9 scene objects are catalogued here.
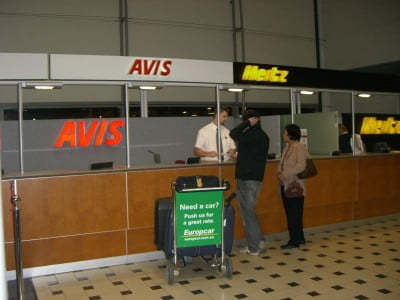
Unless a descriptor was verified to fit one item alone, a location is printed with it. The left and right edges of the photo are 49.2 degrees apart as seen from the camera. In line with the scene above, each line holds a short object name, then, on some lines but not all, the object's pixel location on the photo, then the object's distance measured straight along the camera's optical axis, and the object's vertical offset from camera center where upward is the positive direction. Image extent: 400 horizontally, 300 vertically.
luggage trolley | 3.83 -0.72
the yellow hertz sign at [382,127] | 8.76 +0.30
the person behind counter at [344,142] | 6.74 +0.00
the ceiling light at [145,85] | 4.70 +0.68
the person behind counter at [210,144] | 5.26 +0.02
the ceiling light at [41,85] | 4.31 +0.65
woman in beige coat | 4.76 -0.43
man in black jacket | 4.55 -0.24
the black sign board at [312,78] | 5.29 +0.88
